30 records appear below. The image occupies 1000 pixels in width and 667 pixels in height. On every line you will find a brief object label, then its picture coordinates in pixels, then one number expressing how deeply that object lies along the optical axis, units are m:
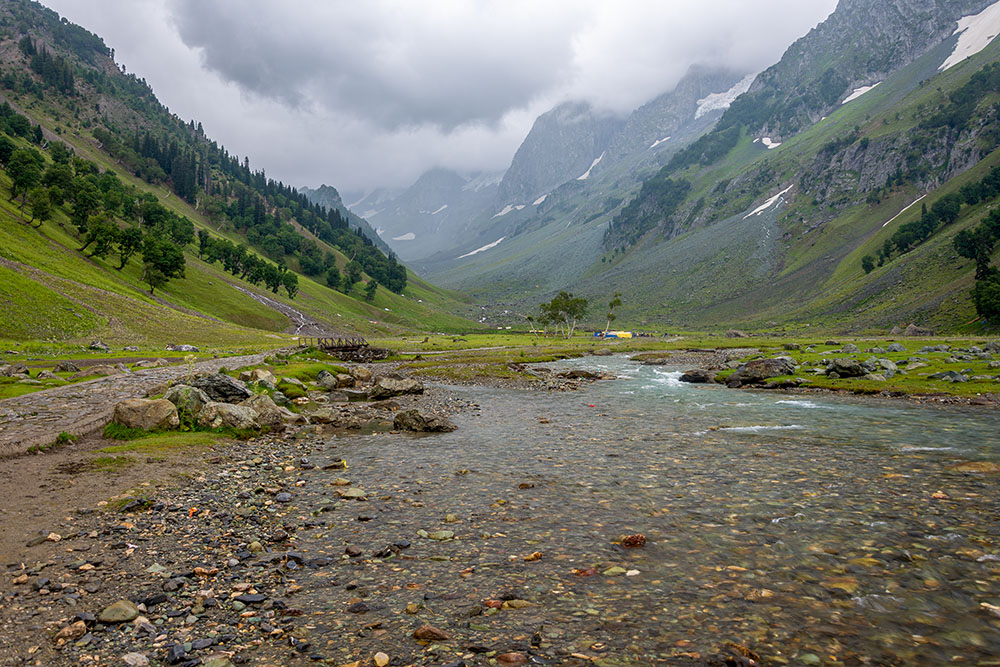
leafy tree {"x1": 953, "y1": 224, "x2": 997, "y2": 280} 104.75
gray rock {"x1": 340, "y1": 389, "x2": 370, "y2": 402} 45.84
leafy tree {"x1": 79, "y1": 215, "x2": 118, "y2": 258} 110.69
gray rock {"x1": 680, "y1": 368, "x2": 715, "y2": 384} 56.72
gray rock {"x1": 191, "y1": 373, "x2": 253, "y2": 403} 31.31
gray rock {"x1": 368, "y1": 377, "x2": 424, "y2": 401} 46.00
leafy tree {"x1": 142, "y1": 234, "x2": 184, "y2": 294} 113.31
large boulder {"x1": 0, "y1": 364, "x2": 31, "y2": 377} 37.47
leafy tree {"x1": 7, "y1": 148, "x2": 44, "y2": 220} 117.69
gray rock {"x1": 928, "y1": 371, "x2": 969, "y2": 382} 39.88
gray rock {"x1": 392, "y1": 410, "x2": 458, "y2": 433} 29.59
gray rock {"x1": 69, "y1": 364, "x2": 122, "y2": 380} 39.96
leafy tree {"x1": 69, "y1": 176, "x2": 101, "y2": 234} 124.06
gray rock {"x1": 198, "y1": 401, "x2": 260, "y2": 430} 26.69
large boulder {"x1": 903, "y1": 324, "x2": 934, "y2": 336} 103.06
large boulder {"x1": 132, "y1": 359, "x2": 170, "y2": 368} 49.03
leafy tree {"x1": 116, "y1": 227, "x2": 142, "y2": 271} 117.25
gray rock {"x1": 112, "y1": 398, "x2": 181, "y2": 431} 24.38
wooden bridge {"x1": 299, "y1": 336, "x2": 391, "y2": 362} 87.75
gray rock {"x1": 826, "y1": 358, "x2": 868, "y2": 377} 47.22
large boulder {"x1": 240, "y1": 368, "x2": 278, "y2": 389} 40.12
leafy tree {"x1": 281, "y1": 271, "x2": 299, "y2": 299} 168.75
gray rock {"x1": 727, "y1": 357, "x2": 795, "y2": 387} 52.25
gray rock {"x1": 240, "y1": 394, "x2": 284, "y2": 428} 28.69
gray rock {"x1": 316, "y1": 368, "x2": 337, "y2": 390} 51.50
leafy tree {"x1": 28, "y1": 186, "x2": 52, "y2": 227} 107.19
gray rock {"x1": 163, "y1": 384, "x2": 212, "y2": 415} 26.92
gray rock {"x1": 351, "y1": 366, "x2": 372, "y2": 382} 58.69
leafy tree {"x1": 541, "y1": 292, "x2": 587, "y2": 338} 159.00
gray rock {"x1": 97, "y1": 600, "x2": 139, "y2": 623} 9.04
